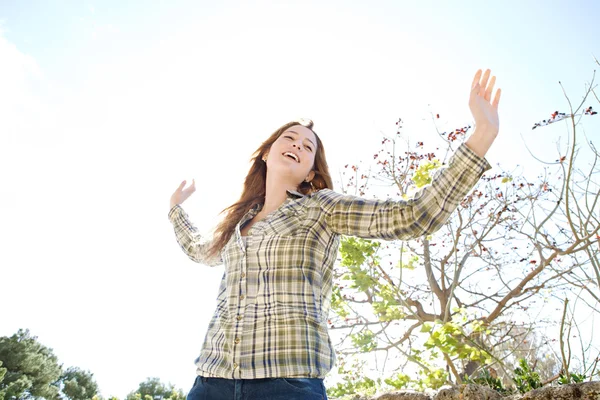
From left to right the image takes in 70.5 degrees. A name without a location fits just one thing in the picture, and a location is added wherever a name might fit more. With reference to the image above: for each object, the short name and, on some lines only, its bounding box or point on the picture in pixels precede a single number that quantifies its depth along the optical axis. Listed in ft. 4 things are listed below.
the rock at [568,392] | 6.18
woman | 3.41
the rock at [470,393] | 7.54
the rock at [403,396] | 8.62
